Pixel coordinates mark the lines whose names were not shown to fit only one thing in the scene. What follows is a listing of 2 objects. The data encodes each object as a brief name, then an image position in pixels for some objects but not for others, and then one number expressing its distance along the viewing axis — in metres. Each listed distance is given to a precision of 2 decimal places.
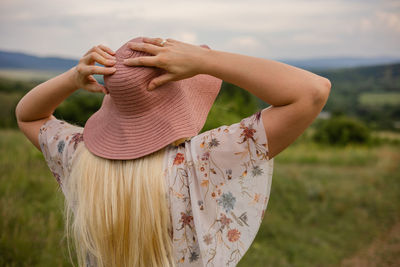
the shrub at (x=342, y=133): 21.25
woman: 1.13
